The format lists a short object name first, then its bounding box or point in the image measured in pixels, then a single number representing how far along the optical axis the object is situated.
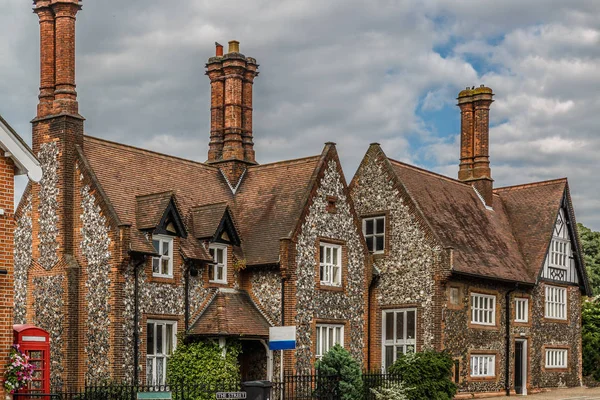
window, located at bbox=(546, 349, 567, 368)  41.59
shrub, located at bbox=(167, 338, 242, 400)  28.42
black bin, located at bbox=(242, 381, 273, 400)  21.17
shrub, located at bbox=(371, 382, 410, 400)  29.09
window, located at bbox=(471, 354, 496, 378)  36.66
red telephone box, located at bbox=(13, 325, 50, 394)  22.67
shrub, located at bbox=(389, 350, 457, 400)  30.81
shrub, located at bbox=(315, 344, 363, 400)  27.44
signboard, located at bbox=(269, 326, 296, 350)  26.95
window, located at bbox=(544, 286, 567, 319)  41.72
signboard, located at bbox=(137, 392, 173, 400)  19.59
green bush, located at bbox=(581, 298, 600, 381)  45.31
